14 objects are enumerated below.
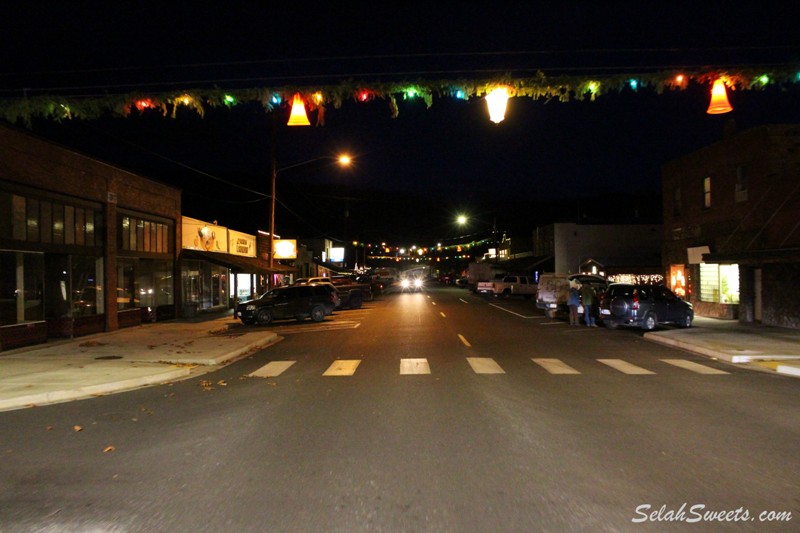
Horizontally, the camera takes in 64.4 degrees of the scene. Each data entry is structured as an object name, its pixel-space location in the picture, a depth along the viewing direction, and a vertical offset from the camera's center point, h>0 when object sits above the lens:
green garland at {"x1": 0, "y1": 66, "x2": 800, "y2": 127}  13.02 +3.75
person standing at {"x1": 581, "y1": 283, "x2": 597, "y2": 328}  23.78 -1.30
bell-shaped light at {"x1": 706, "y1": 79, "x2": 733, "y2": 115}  12.91 +3.35
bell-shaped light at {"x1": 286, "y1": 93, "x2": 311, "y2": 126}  13.38 +3.35
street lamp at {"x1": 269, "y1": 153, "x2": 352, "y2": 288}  29.88 +2.81
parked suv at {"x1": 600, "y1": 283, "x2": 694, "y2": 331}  21.92 -1.47
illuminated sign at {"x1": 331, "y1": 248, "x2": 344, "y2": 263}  89.38 +2.33
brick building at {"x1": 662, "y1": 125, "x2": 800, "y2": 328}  21.73 +1.54
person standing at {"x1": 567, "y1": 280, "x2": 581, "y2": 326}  24.08 -1.35
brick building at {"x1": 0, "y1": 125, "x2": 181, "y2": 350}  17.47 +1.10
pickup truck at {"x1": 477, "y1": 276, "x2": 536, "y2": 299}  50.28 -1.48
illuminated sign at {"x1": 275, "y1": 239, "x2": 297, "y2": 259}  40.12 +1.56
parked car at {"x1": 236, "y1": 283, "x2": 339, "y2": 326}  27.06 -1.40
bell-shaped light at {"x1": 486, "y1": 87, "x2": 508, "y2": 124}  13.14 +3.44
